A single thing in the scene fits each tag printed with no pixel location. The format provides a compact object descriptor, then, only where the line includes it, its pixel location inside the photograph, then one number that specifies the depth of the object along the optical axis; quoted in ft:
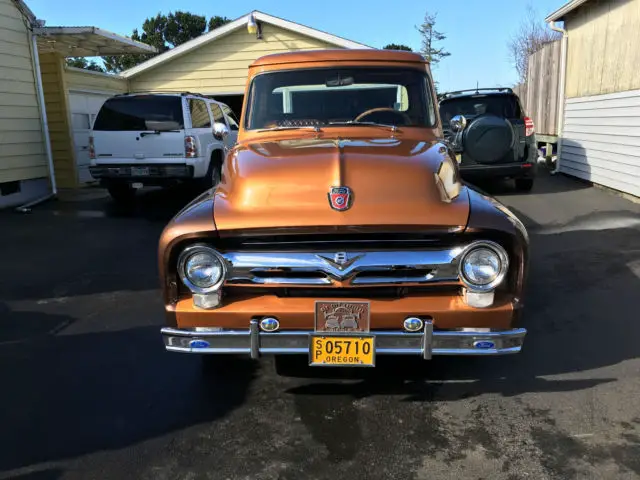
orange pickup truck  9.16
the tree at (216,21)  143.37
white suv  31.01
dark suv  32.63
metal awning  35.27
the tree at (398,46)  122.51
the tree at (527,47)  110.01
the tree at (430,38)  122.93
